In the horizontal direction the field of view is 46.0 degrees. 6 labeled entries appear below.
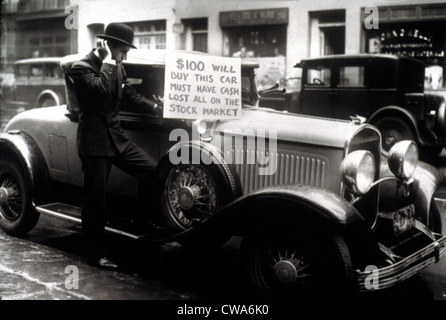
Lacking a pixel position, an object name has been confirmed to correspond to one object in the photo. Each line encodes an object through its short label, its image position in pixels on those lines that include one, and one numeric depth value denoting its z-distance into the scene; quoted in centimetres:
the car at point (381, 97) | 886
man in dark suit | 343
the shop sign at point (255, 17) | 1202
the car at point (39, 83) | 1319
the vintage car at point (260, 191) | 275
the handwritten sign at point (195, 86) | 345
